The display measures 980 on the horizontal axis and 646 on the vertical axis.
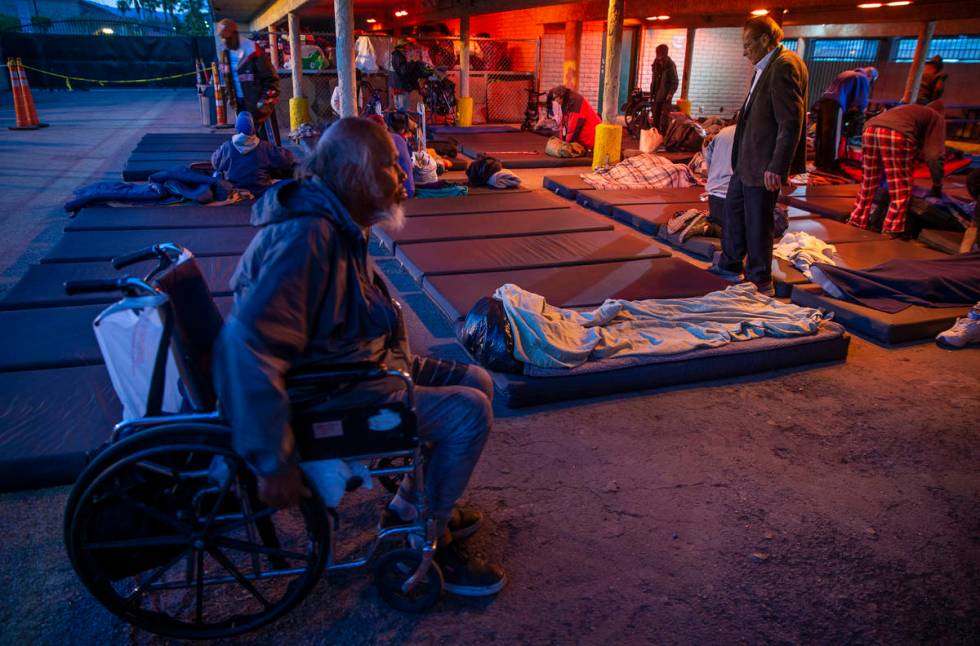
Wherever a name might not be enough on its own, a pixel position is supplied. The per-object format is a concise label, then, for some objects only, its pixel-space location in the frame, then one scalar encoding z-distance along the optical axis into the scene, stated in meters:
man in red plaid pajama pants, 6.00
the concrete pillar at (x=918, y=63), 11.80
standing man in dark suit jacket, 4.47
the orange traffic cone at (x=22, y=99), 12.53
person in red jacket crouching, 10.69
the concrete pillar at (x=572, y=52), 13.88
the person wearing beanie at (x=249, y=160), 6.67
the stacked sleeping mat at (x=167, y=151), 8.12
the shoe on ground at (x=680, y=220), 6.02
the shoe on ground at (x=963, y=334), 4.04
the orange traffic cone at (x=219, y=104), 13.52
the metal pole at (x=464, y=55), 13.25
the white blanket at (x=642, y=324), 3.29
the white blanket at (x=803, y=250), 5.04
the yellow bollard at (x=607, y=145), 9.05
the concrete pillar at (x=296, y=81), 11.95
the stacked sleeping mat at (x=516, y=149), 10.04
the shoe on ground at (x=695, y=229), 5.91
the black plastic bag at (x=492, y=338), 3.25
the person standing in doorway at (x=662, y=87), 11.32
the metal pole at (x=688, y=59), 15.60
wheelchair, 1.62
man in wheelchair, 1.51
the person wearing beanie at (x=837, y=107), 8.85
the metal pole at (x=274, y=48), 14.95
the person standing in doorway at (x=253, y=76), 8.88
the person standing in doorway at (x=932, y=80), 8.05
